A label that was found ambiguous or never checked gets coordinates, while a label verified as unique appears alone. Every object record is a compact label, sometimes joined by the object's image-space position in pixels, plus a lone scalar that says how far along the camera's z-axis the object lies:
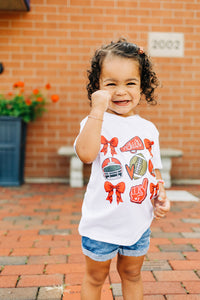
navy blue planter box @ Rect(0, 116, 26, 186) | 5.15
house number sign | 5.50
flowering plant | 5.17
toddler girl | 1.44
